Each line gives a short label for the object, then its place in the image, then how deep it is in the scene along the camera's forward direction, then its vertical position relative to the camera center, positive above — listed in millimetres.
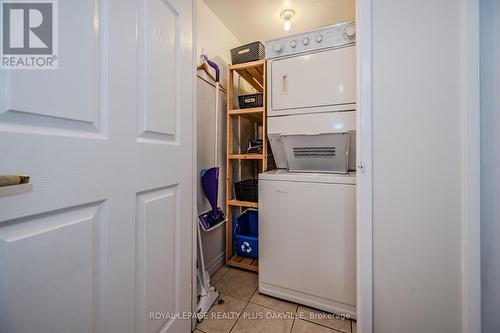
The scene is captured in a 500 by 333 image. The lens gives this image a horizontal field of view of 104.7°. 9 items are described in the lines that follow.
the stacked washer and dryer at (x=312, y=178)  1175 -78
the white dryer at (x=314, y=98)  1221 +461
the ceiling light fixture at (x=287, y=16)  1641 +1313
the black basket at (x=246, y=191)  1702 -221
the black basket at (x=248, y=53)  1637 +982
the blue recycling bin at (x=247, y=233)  1648 -622
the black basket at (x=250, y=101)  1641 +573
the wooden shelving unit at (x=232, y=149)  1578 +156
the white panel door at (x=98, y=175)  419 -25
